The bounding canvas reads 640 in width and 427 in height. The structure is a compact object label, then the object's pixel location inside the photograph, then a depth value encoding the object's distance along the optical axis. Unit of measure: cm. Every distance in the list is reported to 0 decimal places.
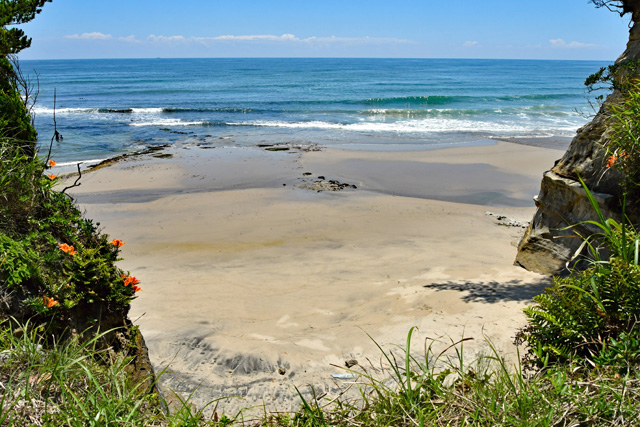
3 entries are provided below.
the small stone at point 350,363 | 479
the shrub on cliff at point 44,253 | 325
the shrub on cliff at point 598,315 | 271
